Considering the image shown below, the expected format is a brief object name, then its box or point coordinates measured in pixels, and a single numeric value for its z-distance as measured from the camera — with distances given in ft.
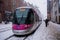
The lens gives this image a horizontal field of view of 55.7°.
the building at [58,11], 60.19
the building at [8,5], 86.43
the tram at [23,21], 19.48
